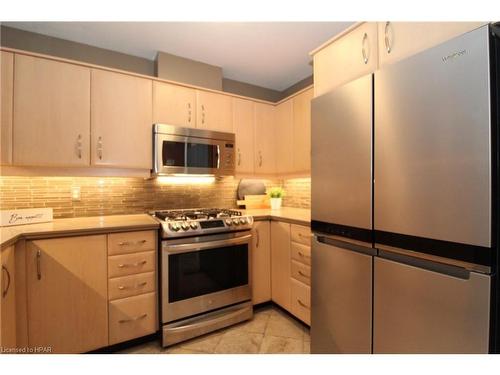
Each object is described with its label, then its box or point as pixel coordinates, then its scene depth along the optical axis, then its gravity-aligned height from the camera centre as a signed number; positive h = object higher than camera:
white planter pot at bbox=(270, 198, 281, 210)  2.78 -0.18
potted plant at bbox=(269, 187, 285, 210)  2.77 -0.12
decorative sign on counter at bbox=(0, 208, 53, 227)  1.57 -0.20
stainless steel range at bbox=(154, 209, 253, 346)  1.79 -0.68
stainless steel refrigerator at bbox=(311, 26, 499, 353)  0.82 -0.07
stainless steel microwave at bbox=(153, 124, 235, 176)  2.12 +0.33
